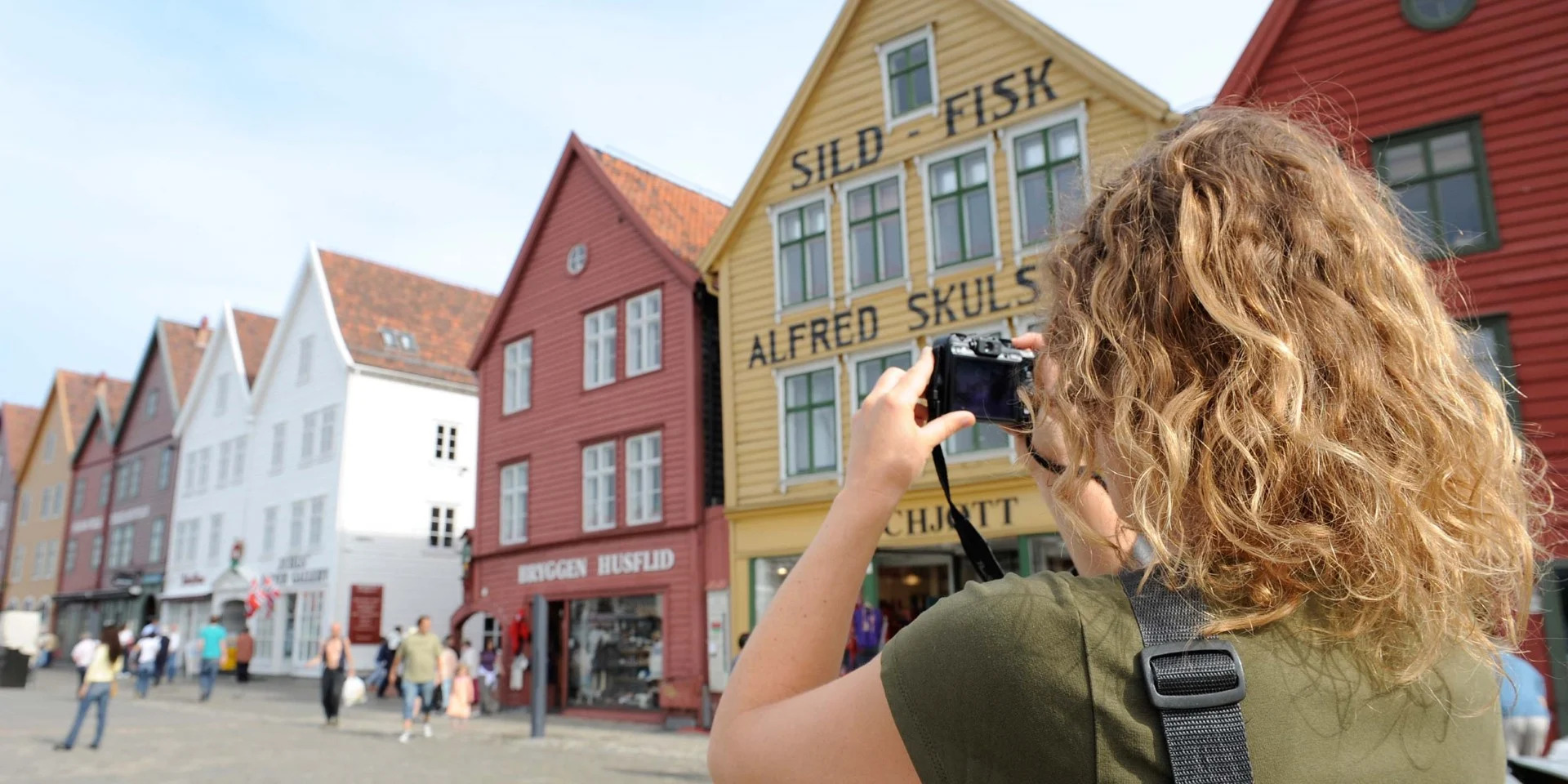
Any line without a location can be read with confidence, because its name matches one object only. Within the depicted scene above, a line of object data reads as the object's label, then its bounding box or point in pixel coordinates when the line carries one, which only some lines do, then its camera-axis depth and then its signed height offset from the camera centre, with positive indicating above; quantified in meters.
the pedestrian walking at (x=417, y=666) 16.41 -0.34
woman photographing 1.06 +0.10
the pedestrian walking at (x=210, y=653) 25.03 -0.08
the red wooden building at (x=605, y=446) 20.20 +3.87
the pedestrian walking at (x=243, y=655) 30.92 -0.19
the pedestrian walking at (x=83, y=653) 24.30 +0.01
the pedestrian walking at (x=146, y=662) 26.62 -0.27
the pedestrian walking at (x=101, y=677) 14.87 -0.33
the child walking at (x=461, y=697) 18.00 -0.92
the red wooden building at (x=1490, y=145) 12.41 +5.50
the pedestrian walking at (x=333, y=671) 18.78 -0.44
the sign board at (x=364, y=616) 29.66 +0.78
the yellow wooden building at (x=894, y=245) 16.30 +6.36
